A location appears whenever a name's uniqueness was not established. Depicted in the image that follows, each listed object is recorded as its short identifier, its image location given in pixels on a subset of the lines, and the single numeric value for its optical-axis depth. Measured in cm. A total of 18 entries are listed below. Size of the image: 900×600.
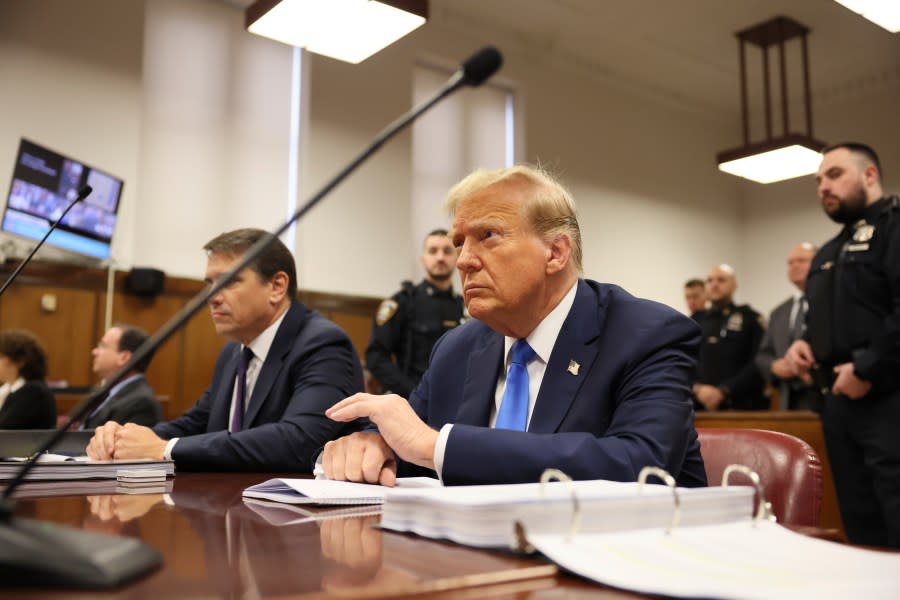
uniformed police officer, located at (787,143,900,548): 284
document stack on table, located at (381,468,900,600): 61
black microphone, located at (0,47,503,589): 57
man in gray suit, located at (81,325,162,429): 375
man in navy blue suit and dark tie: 182
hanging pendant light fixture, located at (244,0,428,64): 483
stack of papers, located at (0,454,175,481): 146
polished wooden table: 60
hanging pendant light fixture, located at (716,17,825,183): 696
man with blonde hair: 122
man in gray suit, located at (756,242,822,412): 551
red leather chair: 129
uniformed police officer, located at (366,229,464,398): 496
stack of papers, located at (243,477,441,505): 109
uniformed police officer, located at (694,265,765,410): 591
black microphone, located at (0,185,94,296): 176
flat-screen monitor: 519
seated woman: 404
